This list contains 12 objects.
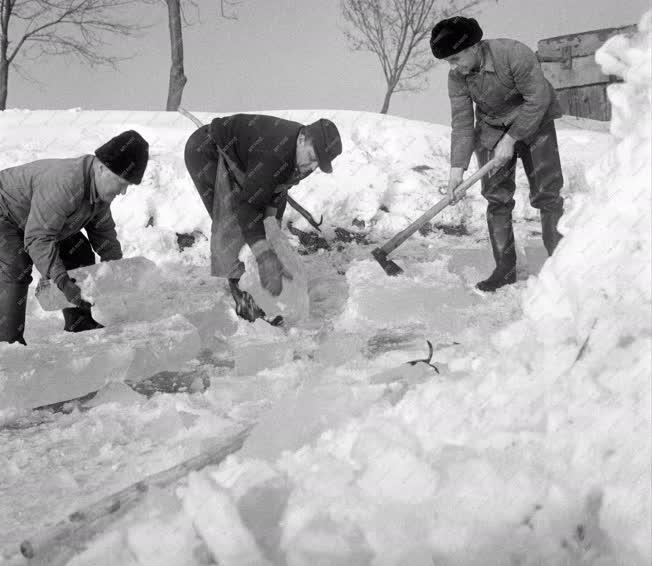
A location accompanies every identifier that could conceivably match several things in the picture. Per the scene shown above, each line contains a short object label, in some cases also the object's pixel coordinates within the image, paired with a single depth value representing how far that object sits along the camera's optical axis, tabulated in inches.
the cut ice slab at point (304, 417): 67.9
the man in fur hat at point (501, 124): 141.4
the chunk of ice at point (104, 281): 136.6
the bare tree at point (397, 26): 649.6
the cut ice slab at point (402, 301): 150.3
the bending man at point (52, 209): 124.7
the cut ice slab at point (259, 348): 126.0
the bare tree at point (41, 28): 538.4
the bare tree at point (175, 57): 463.2
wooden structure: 422.6
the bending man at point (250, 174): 128.1
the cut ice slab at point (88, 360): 114.8
